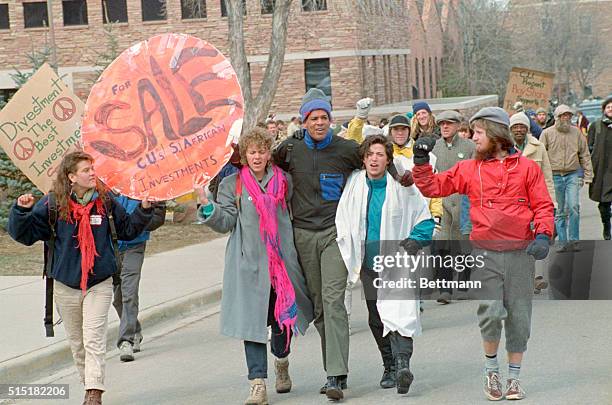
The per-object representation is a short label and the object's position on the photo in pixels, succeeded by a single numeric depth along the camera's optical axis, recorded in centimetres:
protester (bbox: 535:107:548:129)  2044
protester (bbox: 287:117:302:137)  2542
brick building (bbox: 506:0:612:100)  7075
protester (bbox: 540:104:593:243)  1483
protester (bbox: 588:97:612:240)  1490
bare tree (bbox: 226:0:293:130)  2333
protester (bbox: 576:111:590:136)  2788
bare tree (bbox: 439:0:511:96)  6197
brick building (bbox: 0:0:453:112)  4394
